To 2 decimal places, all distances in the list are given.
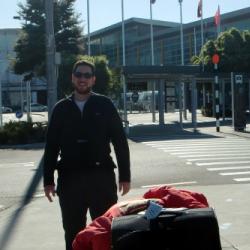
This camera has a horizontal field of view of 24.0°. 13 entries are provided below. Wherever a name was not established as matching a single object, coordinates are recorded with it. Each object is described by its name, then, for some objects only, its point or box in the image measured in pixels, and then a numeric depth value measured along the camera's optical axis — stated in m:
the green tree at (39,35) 46.28
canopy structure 25.86
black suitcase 3.09
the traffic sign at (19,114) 28.84
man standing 4.59
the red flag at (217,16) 45.69
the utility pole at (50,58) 17.97
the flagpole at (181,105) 28.97
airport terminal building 67.56
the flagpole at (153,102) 31.69
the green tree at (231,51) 39.66
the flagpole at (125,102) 25.13
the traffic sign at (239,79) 24.98
